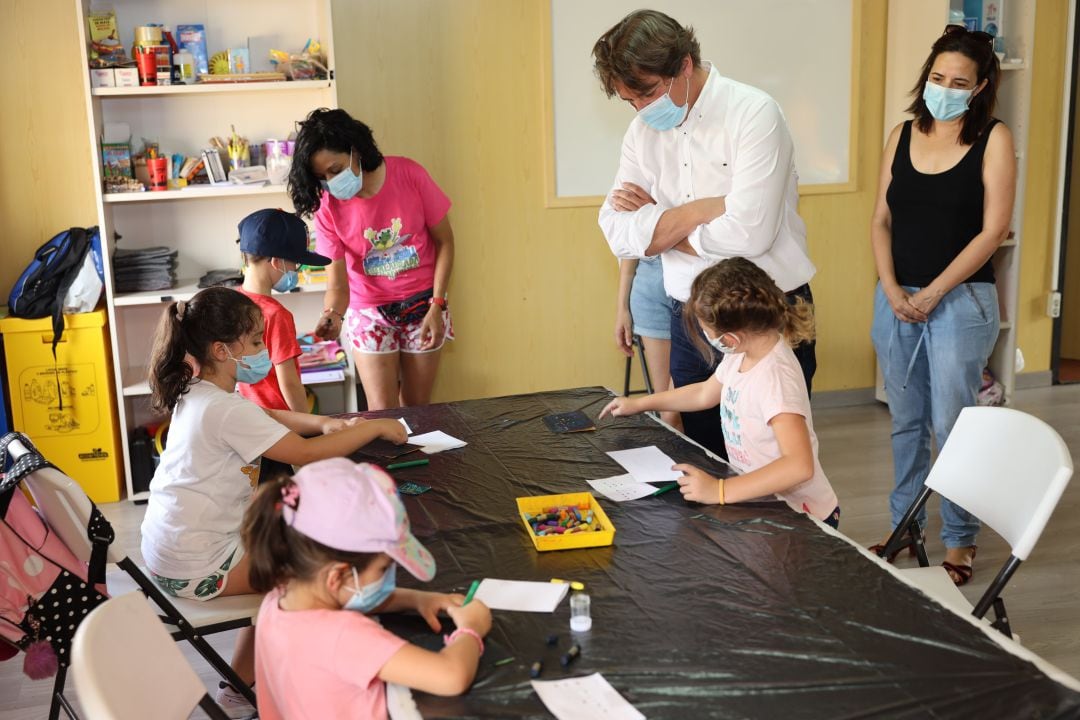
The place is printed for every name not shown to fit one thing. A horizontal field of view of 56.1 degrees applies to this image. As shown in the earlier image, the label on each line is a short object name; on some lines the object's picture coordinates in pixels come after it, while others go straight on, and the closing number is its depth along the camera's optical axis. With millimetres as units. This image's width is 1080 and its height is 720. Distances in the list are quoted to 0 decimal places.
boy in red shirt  2887
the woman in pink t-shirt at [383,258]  3279
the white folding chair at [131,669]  1377
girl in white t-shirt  2219
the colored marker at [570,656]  1469
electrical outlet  5277
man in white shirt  2498
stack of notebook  4094
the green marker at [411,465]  2385
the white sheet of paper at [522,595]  1645
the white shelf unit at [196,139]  4043
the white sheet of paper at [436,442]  2512
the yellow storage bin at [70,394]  3963
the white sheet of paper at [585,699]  1344
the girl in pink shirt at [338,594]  1441
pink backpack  2033
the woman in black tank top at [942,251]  2900
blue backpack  3947
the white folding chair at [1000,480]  1938
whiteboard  4566
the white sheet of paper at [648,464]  2186
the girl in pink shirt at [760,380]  2129
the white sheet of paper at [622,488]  2100
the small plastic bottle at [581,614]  1568
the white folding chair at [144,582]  2072
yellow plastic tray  1861
